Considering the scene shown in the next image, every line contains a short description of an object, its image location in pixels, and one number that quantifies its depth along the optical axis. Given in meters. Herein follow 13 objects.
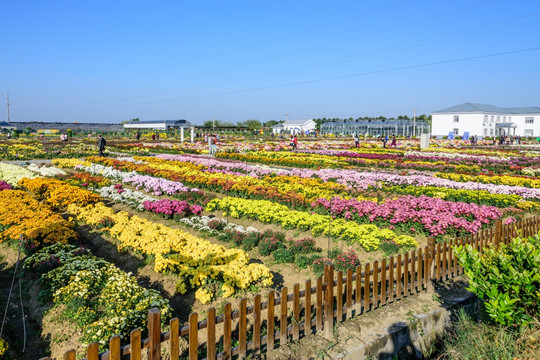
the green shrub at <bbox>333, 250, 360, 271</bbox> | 7.30
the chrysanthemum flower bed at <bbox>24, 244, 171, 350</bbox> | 4.99
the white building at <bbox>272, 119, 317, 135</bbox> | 112.25
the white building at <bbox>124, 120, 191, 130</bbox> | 101.06
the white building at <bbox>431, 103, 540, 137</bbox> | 80.50
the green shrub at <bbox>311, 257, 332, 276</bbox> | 7.28
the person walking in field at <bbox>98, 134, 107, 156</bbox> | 27.61
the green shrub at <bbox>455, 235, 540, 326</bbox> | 4.11
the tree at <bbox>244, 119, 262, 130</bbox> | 112.63
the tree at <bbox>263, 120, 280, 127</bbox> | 139.41
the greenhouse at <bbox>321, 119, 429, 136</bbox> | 81.25
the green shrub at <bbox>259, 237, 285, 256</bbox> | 8.37
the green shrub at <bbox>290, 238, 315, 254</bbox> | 8.30
